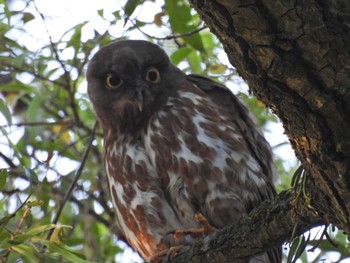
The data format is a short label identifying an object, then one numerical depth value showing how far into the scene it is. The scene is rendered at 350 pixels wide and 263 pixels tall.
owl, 9.02
